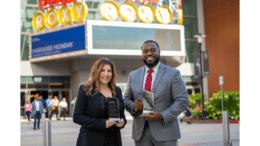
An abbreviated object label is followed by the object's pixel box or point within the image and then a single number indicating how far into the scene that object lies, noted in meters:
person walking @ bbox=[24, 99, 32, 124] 21.59
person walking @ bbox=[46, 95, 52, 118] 26.17
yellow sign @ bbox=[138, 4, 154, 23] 26.53
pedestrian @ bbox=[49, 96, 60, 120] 24.86
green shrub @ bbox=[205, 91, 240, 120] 18.69
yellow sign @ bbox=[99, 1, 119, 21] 25.05
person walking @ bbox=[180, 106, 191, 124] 17.82
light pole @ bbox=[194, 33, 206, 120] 19.29
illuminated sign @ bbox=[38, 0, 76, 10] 25.24
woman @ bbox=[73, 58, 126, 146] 3.89
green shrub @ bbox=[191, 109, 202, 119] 20.11
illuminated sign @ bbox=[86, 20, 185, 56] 24.73
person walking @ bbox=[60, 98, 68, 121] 24.78
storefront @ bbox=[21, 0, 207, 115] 24.88
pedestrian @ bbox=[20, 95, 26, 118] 27.98
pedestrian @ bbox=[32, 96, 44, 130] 16.84
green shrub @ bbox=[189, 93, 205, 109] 24.27
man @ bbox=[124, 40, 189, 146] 3.87
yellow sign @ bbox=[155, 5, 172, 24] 27.17
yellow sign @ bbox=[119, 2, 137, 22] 25.72
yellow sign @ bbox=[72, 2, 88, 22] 24.58
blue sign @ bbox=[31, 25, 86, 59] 24.67
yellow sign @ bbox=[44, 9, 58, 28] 25.89
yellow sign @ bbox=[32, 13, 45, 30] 26.80
